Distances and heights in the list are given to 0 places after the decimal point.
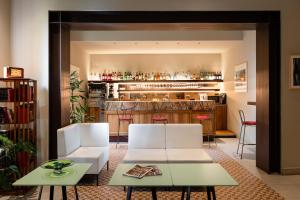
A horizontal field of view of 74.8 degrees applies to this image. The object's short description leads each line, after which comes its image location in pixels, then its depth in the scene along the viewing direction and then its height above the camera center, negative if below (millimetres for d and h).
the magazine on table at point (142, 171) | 2179 -837
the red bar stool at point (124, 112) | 6010 -423
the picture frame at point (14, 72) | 3147 +445
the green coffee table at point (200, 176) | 1981 -858
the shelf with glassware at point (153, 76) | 7861 +911
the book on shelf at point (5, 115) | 3107 -253
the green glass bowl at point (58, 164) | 2273 -785
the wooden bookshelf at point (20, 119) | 3101 -320
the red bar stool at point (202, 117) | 5762 -563
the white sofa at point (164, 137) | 3810 -759
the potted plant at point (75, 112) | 4553 -303
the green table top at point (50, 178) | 1957 -838
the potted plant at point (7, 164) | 2911 -1006
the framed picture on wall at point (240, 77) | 6061 +665
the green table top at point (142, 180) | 1971 -859
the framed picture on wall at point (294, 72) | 3735 +487
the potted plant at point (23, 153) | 3058 -864
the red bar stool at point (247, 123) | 4766 -623
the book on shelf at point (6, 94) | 3098 +80
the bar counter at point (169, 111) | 6098 -409
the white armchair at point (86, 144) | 3256 -856
